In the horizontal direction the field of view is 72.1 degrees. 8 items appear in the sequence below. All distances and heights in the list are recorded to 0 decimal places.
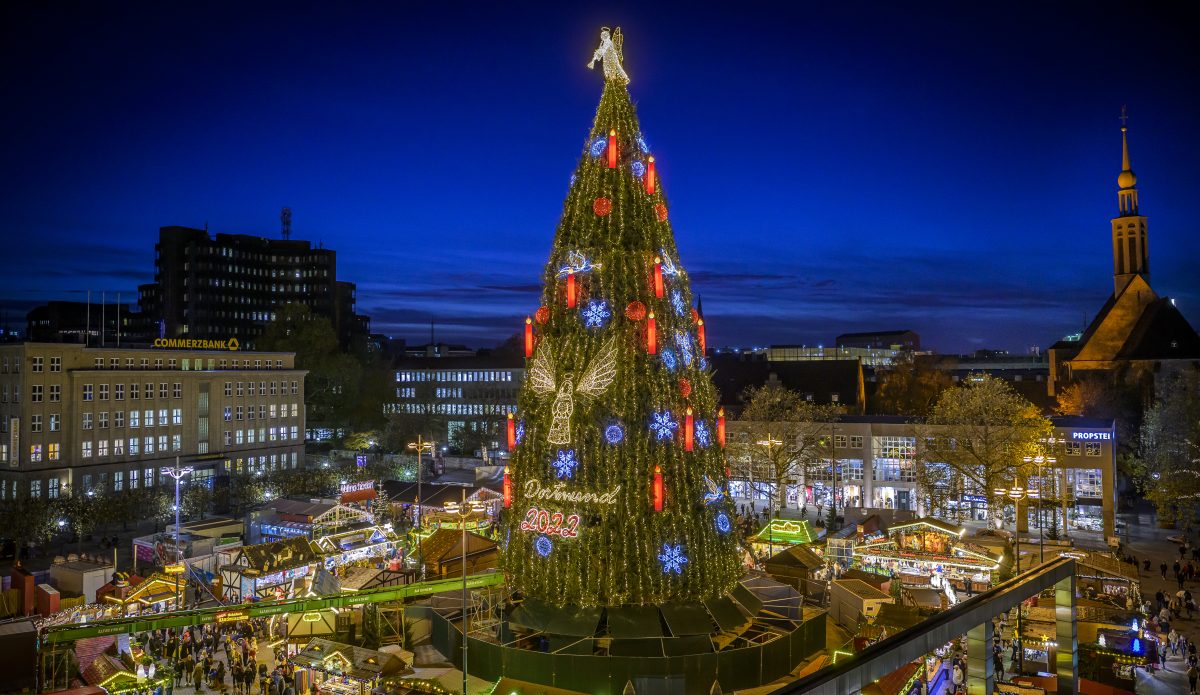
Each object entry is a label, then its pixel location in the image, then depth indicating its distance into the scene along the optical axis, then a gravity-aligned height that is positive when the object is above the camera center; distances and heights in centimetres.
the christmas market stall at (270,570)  3231 -756
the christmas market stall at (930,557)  3503 -807
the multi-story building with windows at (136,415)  5847 -247
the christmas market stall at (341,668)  2247 -796
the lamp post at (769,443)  5219 -452
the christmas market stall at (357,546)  3731 -778
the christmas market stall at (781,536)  3988 -790
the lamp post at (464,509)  4462 -726
